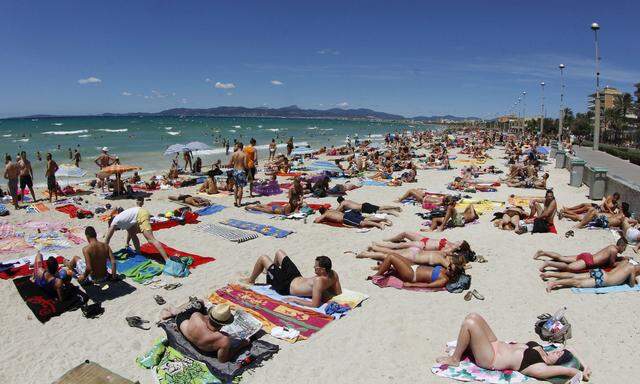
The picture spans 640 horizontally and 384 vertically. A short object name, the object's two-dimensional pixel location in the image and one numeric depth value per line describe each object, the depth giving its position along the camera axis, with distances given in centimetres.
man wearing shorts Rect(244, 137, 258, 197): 1256
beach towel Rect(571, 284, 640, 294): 580
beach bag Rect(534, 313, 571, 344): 470
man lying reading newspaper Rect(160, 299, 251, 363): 430
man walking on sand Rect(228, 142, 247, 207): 1169
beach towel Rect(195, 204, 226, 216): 1109
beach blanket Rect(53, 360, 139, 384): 386
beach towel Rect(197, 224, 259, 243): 870
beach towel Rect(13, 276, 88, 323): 545
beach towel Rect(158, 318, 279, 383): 422
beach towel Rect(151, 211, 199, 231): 966
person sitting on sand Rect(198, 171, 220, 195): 1347
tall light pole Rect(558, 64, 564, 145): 2403
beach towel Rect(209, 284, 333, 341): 516
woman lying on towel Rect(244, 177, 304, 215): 1070
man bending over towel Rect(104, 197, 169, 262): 707
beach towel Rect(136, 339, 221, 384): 413
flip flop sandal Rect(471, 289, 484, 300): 584
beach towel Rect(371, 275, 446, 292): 609
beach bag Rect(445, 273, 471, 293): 604
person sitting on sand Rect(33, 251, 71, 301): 566
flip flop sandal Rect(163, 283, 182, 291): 633
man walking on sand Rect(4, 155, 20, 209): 1124
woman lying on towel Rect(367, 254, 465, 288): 613
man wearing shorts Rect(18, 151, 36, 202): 1195
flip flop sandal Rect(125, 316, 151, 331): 523
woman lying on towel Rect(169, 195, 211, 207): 1180
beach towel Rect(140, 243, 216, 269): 736
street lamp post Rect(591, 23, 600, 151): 1649
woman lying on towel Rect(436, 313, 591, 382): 405
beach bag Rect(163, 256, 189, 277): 677
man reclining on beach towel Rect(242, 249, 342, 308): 563
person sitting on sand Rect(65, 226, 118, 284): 611
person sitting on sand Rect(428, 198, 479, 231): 920
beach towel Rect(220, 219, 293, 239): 903
